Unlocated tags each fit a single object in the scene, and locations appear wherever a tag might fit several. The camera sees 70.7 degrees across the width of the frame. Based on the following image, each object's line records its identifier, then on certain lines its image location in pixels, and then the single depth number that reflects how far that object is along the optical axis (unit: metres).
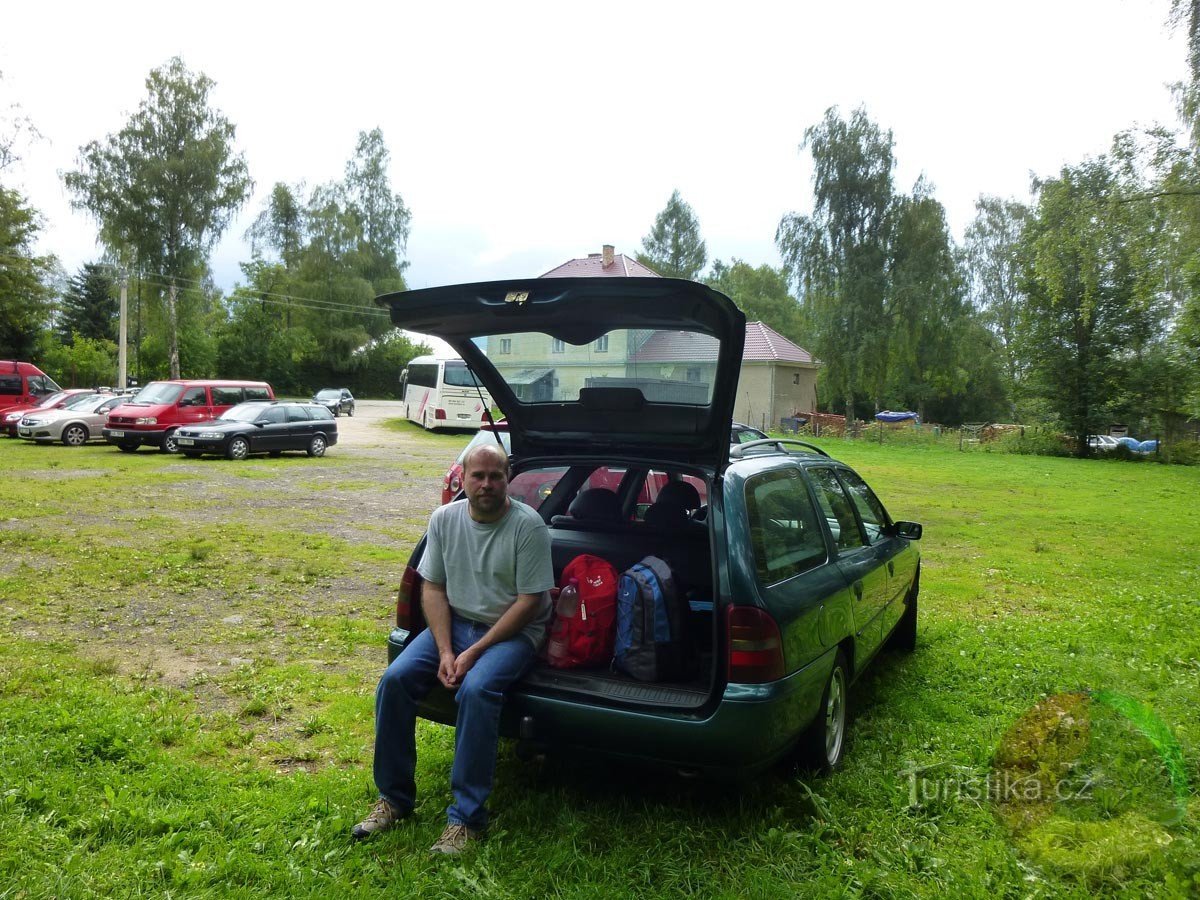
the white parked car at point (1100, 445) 31.22
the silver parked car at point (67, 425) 22.88
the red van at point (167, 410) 20.75
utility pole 35.88
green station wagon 3.24
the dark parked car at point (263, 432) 19.92
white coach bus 32.28
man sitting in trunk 3.29
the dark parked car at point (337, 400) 46.65
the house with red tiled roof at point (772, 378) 43.50
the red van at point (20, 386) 25.97
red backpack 3.73
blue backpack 3.62
